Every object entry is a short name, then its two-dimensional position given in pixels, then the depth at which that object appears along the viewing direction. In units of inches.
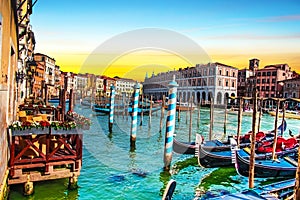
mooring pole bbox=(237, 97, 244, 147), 334.2
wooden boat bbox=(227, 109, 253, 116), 1252.2
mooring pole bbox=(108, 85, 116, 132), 510.0
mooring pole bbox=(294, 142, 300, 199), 76.5
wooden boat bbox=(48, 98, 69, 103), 1431.5
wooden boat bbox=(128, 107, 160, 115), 979.6
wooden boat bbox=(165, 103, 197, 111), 1262.8
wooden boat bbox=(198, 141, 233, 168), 306.8
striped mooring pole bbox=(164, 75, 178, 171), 265.4
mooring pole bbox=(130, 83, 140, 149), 392.5
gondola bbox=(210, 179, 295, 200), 158.3
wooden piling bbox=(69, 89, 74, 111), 301.5
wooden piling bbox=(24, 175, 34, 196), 183.9
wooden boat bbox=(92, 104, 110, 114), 996.7
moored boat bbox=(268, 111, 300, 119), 1128.2
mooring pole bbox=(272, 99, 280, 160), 293.0
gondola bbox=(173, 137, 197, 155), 362.3
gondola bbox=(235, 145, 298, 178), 274.5
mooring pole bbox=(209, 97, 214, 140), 451.5
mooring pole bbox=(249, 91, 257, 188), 225.2
